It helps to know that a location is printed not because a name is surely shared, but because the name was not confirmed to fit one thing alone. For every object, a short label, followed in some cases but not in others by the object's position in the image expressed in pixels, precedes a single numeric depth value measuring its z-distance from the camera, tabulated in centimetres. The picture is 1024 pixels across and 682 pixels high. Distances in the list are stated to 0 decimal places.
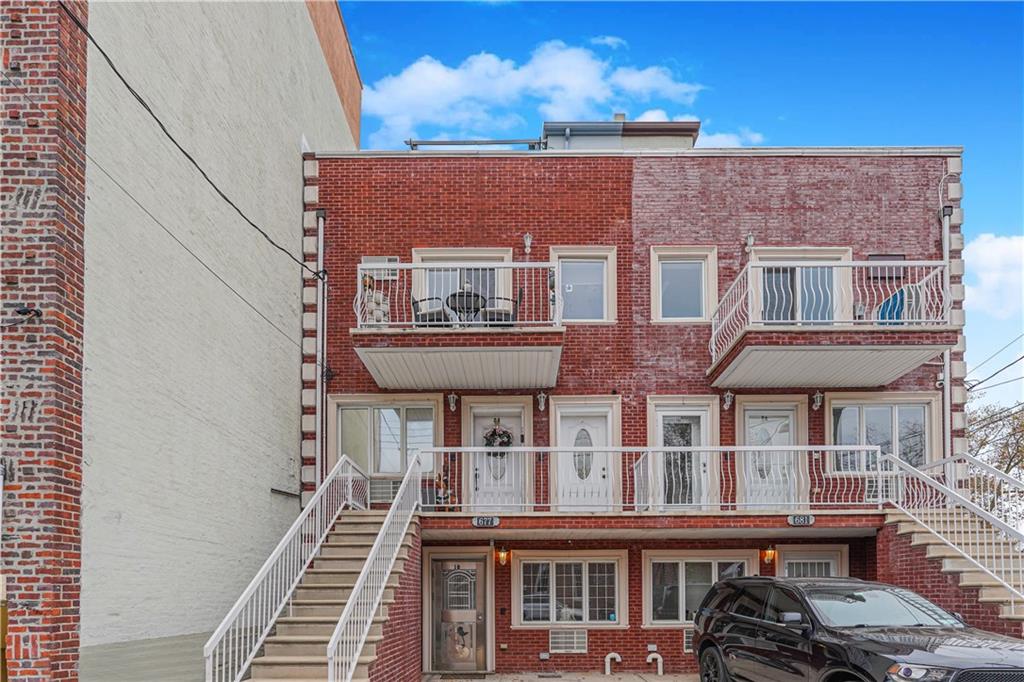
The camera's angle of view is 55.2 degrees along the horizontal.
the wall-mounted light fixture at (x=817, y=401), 1645
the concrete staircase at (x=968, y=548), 1193
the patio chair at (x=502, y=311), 1482
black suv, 822
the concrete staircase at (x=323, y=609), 1063
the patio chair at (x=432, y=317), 1477
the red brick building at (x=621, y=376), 1600
